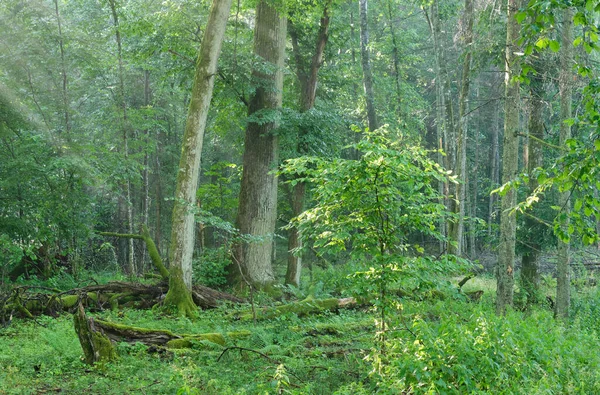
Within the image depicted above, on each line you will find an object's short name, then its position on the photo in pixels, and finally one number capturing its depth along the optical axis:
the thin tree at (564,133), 11.10
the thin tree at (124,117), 16.12
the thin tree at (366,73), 20.91
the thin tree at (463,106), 17.48
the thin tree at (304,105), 15.73
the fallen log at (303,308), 10.12
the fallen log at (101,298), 9.92
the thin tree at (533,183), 14.11
